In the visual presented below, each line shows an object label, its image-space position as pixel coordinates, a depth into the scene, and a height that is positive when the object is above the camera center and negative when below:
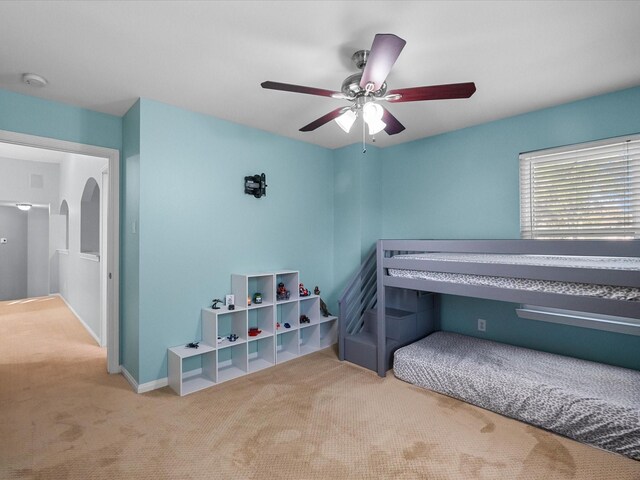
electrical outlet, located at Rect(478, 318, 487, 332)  3.23 -0.87
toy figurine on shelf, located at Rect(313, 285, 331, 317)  3.91 -0.84
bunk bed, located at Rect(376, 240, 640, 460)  1.85 -0.97
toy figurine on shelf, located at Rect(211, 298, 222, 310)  3.07 -0.61
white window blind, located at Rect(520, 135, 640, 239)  2.54 +0.39
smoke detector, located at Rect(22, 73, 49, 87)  2.28 +1.16
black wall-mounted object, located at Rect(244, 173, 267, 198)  3.36 +0.57
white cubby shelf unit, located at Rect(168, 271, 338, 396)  2.88 -0.96
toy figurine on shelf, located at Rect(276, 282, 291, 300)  3.55 -0.59
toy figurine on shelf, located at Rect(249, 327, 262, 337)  3.24 -0.94
